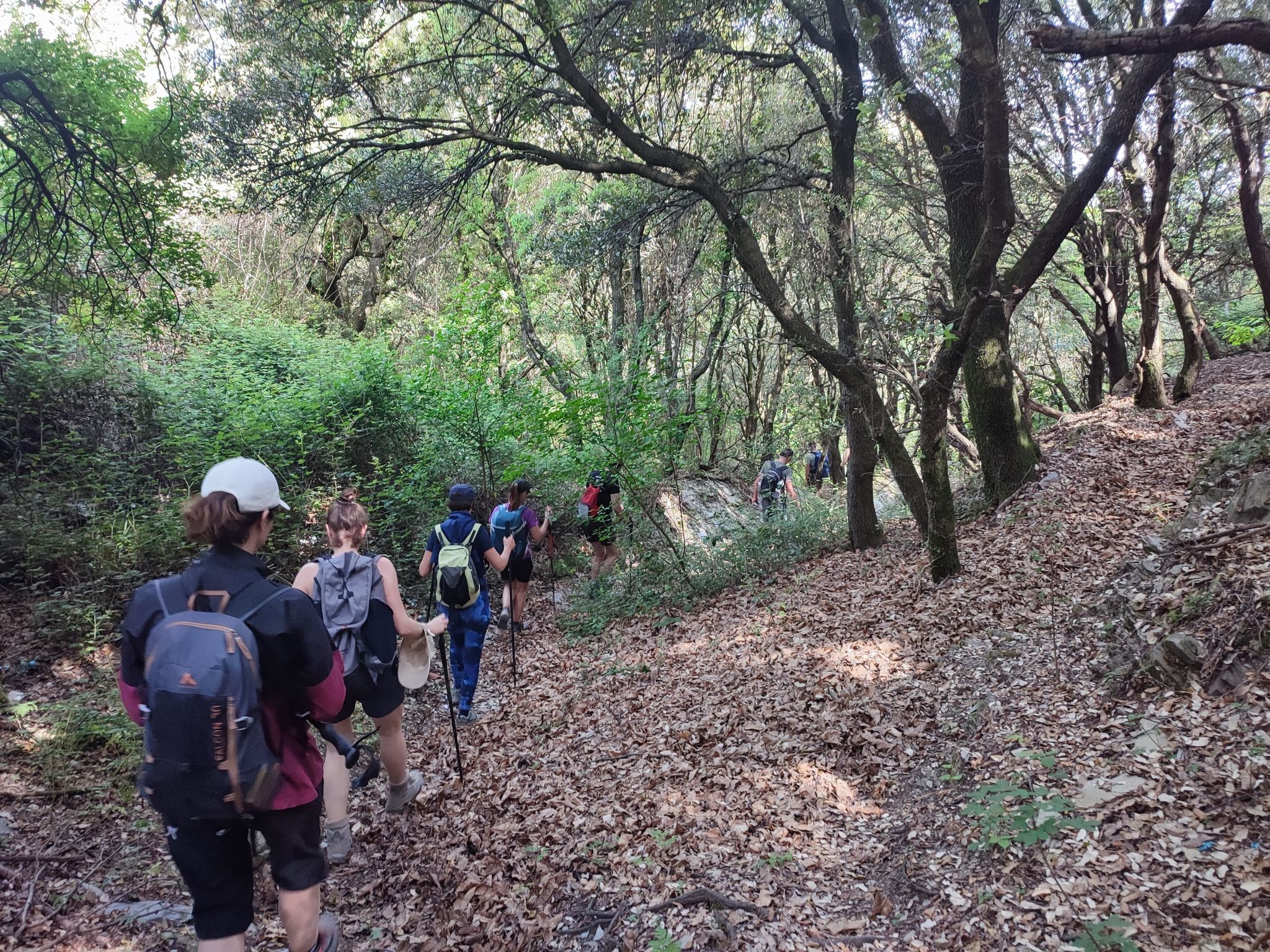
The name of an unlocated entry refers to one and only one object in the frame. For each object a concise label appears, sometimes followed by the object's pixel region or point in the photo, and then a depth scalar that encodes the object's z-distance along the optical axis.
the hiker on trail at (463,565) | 5.34
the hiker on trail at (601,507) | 9.52
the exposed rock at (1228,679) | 3.55
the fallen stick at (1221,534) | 4.48
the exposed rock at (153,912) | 3.41
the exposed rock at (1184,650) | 3.78
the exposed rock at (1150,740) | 3.42
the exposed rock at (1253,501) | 4.78
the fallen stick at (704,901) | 3.19
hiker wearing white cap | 2.05
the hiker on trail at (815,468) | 16.77
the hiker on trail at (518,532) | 7.86
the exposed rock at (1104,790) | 3.20
